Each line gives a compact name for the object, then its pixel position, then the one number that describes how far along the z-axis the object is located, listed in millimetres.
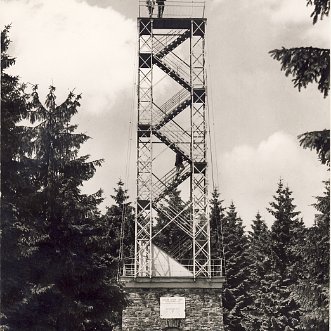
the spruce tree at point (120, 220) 32281
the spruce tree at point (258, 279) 31516
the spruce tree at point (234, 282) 34312
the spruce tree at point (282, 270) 30328
